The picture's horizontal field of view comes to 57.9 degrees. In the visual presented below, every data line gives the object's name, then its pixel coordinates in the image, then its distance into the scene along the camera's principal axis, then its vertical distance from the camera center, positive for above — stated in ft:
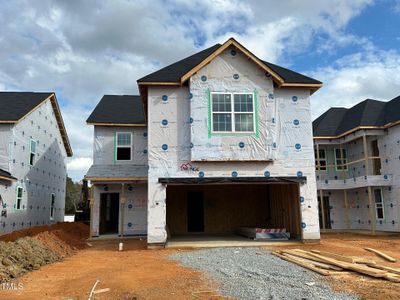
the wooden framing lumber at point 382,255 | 35.67 -5.20
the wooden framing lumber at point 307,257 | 30.73 -5.04
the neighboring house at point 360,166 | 66.08 +7.89
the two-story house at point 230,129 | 49.52 +10.87
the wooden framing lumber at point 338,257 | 32.35 -4.87
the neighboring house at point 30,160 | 64.39 +10.37
